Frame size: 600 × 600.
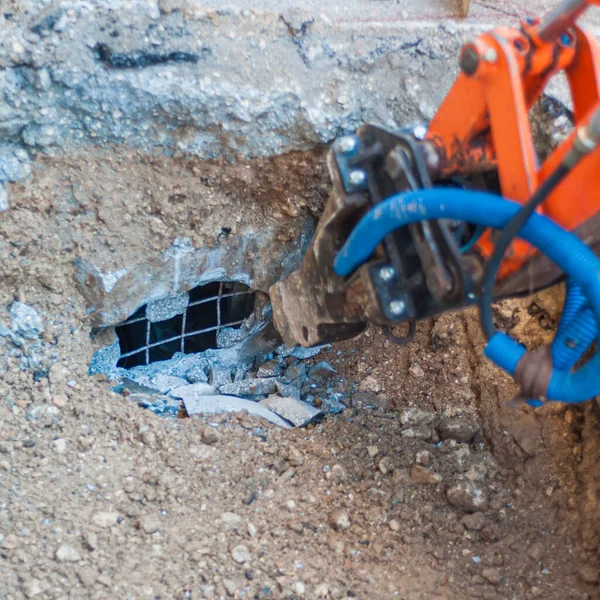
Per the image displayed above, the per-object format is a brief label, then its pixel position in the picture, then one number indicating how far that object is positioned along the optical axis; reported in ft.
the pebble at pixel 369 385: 7.40
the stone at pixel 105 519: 5.31
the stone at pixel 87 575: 4.87
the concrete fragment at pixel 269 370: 8.21
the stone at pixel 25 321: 6.46
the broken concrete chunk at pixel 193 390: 7.38
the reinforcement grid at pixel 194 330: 8.25
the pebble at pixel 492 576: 5.32
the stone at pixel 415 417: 6.73
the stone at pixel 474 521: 5.70
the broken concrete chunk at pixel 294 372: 7.98
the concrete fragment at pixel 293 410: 6.94
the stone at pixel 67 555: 5.00
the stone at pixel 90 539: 5.10
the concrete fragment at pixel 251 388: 7.76
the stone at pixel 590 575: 5.22
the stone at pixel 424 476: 6.02
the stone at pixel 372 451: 6.40
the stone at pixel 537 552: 5.49
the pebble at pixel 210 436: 6.30
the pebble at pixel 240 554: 5.28
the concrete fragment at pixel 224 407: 6.88
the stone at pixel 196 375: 8.07
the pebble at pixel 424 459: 6.21
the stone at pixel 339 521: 5.68
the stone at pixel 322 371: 7.81
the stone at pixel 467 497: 5.82
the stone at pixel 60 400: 6.21
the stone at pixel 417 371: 7.29
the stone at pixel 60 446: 5.83
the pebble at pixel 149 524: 5.34
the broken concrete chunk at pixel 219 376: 8.03
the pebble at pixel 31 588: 4.72
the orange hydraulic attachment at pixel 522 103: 3.84
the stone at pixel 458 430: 6.49
